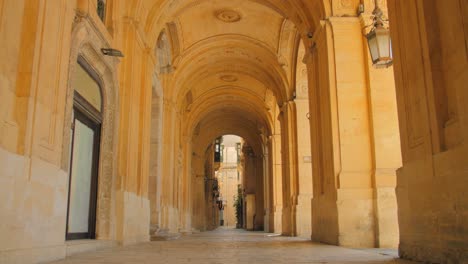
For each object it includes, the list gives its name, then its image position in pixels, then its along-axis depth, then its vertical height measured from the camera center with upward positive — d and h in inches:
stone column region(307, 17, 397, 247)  306.2 +51.3
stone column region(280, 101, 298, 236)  577.0 +59.2
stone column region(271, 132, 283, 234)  764.6 +48.5
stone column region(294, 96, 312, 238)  546.0 +49.0
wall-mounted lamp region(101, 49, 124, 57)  293.4 +104.9
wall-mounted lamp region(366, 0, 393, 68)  237.6 +88.9
